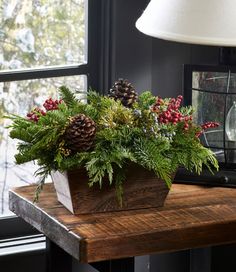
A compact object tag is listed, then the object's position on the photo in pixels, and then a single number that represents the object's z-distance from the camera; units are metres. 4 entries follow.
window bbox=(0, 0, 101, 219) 2.94
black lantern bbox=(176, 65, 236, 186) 2.80
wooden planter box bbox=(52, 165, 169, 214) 2.44
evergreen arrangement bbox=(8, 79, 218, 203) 2.40
